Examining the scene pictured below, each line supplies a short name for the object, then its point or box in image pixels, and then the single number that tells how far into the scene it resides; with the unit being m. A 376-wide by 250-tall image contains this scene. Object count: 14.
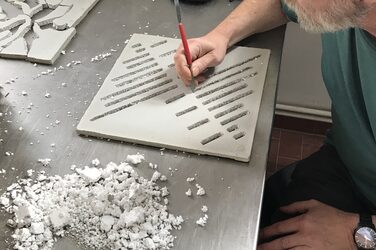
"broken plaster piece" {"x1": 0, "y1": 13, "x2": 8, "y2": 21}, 1.10
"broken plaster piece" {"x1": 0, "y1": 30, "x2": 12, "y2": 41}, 1.06
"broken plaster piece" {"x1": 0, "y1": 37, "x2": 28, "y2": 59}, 1.02
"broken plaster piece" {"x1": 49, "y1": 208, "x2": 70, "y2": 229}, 0.71
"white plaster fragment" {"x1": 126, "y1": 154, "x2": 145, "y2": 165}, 0.80
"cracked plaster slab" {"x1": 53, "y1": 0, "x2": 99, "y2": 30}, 1.09
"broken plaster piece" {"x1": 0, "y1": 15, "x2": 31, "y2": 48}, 1.04
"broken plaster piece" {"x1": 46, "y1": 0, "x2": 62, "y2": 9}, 1.14
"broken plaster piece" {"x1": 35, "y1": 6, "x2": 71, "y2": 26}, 1.09
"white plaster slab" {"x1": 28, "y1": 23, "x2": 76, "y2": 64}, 1.01
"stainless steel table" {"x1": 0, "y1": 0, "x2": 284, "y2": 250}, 0.71
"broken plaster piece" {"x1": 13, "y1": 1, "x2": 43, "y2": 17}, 1.12
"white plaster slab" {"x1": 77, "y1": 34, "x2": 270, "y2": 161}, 0.82
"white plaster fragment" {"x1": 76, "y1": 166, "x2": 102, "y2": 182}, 0.77
